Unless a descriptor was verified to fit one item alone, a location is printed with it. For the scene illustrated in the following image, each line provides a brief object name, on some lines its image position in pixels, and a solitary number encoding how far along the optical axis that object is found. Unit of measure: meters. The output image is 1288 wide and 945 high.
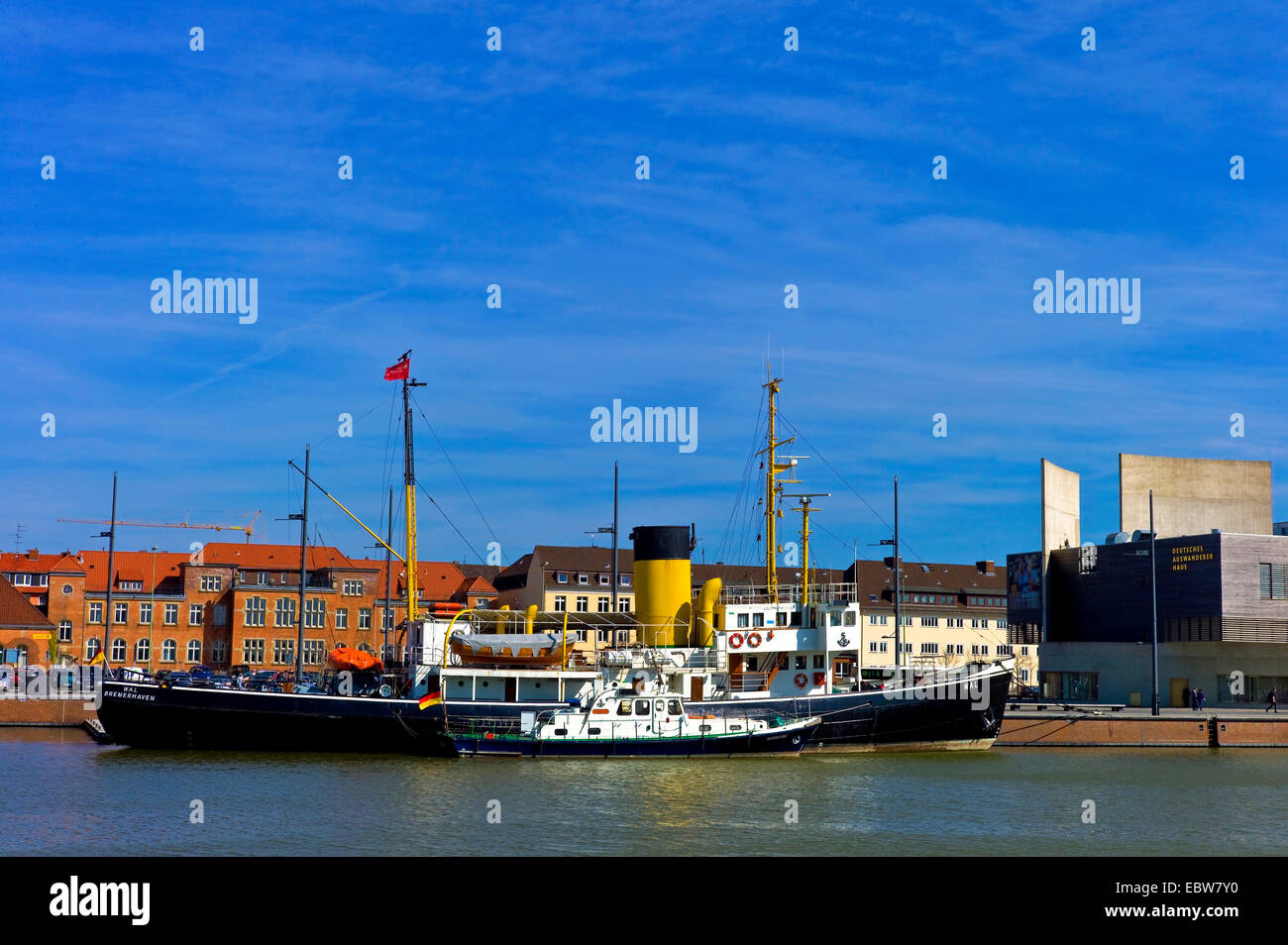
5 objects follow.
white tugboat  46.91
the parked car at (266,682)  62.47
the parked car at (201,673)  86.90
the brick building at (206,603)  99.88
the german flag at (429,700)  47.56
